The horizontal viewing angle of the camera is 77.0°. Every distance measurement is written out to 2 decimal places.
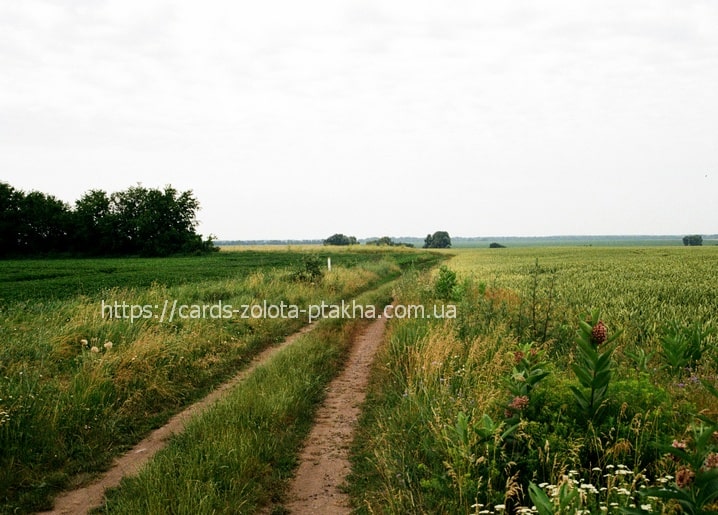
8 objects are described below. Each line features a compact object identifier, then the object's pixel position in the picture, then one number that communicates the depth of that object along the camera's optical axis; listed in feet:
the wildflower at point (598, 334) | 13.38
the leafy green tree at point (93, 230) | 233.55
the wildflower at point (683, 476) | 8.60
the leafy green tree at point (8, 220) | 213.46
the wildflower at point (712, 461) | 8.49
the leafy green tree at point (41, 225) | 221.87
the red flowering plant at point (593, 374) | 13.78
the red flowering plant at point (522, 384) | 14.43
